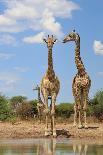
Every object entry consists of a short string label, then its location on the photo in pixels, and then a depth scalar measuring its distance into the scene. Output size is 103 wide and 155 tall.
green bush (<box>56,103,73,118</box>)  49.78
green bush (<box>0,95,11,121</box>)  39.12
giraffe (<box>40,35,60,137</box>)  26.33
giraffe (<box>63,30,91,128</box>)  27.53
